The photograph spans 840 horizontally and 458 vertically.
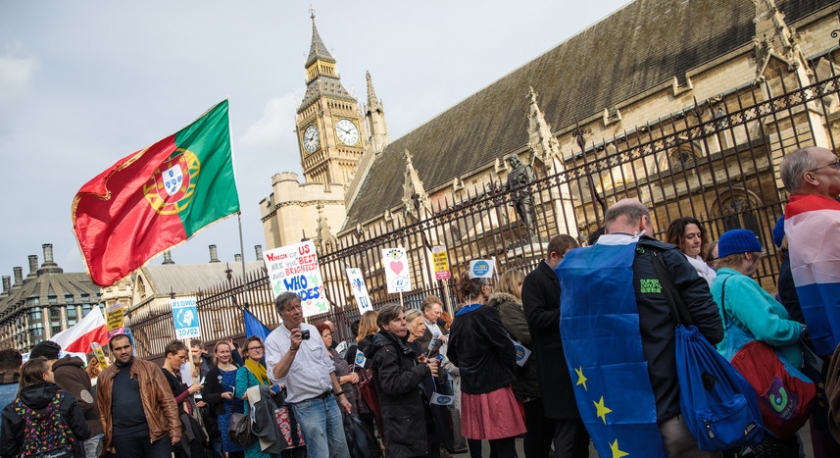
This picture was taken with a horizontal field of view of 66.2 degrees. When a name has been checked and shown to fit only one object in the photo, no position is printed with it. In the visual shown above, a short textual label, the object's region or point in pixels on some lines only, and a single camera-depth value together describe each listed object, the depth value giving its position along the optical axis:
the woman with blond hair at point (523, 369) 4.70
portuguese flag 8.56
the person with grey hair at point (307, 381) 5.22
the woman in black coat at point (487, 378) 4.55
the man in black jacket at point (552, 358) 4.05
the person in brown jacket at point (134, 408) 5.21
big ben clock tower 65.81
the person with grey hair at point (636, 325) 2.87
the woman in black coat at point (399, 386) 4.93
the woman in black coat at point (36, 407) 4.74
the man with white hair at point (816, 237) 2.96
